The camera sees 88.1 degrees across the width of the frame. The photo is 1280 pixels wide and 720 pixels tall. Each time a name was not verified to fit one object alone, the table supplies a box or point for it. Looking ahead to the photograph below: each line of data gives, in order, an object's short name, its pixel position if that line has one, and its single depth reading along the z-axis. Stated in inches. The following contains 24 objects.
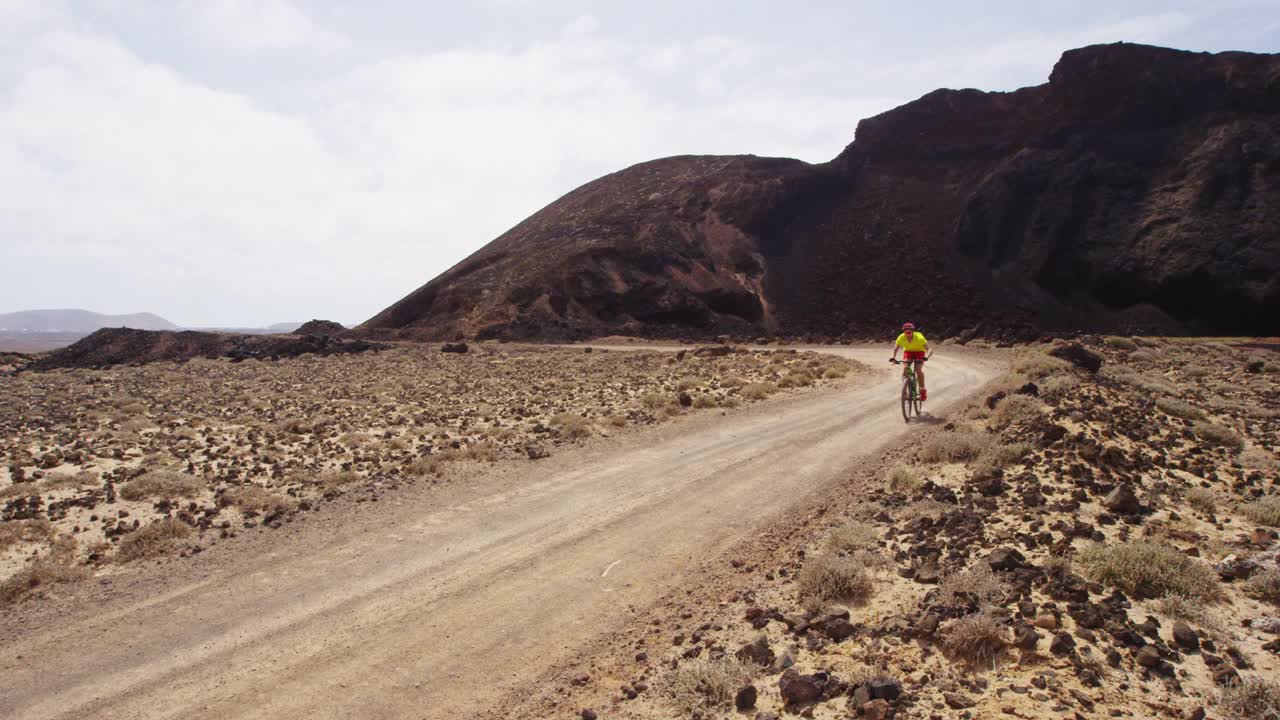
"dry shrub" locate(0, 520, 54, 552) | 358.6
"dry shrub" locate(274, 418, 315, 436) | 669.3
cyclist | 637.9
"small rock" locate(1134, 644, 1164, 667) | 187.9
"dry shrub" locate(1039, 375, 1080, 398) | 593.2
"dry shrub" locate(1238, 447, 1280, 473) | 424.2
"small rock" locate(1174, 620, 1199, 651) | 198.1
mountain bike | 632.4
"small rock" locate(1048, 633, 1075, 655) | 194.4
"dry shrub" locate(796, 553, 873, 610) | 255.3
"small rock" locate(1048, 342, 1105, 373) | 869.2
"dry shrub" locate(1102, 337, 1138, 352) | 1352.1
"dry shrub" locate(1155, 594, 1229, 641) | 208.2
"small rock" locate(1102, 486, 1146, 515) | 313.6
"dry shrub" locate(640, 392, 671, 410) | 772.0
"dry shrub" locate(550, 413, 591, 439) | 635.6
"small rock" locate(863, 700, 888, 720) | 174.6
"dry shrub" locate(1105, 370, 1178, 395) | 779.3
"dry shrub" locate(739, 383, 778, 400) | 843.4
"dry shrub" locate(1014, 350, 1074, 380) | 739.3
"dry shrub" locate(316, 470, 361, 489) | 468.4
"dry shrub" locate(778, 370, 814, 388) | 938.7
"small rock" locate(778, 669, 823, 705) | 189.9
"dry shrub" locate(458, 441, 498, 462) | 540.9
